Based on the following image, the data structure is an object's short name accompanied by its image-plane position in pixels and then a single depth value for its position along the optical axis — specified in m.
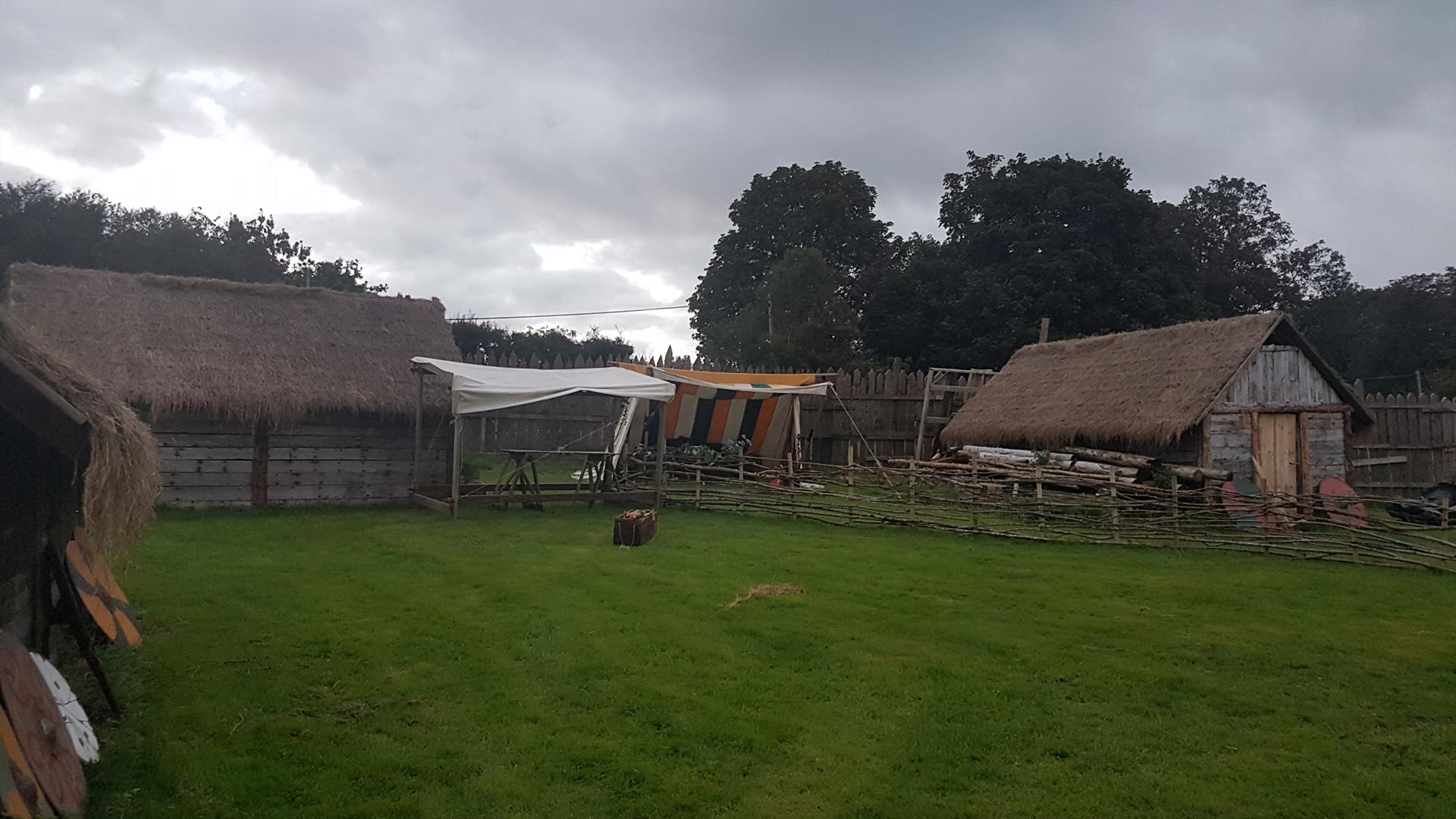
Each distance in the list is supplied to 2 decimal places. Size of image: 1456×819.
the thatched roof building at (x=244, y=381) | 12.20
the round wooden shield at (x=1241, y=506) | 9.94
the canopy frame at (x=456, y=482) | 11.45
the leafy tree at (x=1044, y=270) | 27.05
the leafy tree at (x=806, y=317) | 24.02
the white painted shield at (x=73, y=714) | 3.81
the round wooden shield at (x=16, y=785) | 2.80
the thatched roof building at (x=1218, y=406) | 13.12
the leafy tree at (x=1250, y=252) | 30.75
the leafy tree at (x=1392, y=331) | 27.78
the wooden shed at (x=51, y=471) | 3.43
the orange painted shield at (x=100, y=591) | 4.77
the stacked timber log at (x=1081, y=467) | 12.20
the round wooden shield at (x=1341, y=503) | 9.81
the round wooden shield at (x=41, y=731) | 3.21
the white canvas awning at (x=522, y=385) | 11.35
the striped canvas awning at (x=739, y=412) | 16.05
